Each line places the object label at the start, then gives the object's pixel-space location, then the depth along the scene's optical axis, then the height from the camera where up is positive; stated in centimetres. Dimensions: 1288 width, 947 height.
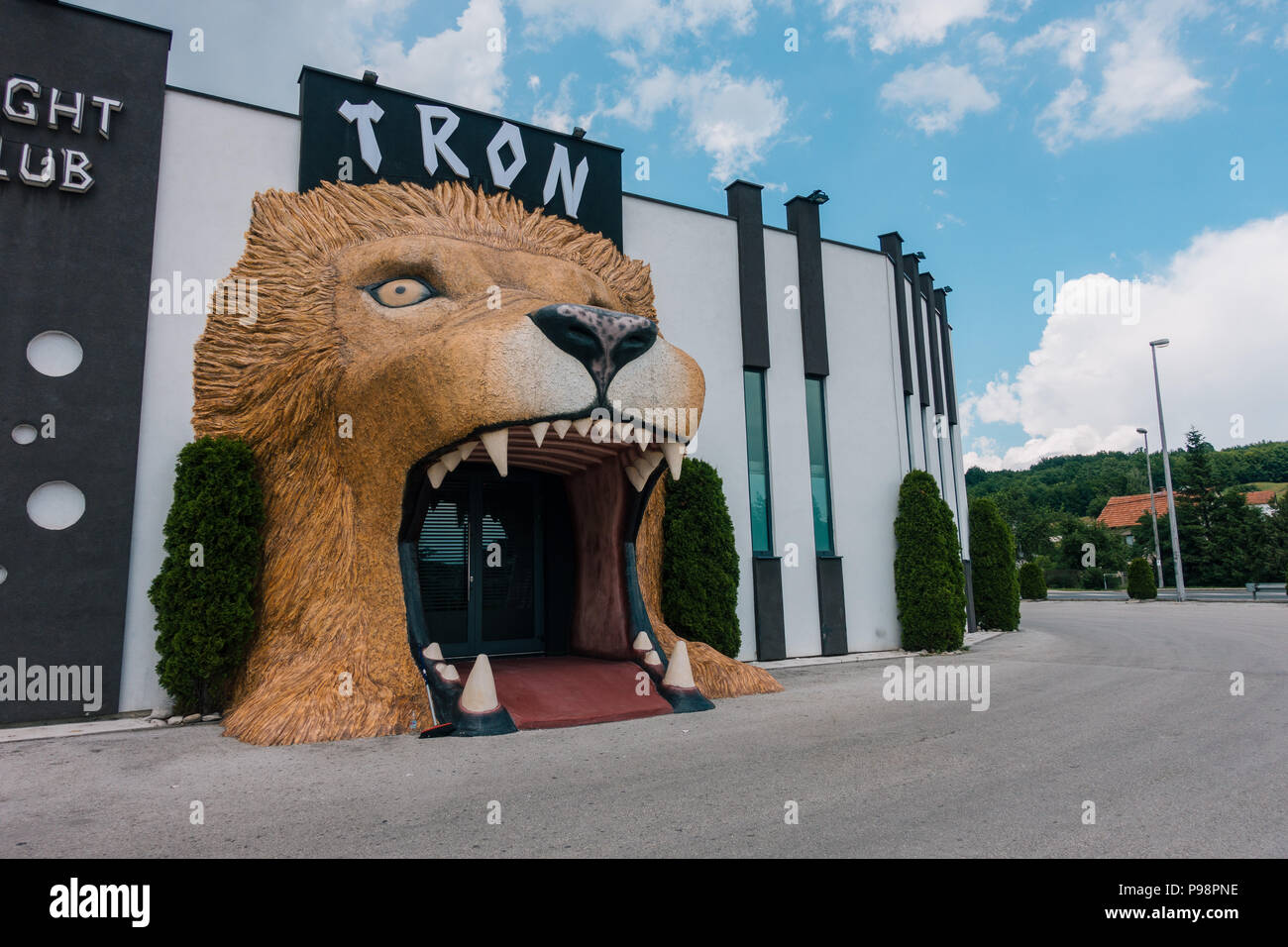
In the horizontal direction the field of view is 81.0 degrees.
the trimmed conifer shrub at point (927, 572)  1077 -25
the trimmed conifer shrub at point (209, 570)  583 +0
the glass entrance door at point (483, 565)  744 -1
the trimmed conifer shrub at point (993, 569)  1503 -31
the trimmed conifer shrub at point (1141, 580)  2820 -115
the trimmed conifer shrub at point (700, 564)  828 -5
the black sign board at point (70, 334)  609 +204
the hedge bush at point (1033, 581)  3144 -123
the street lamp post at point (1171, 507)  2576 +143
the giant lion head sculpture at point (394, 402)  462 +105
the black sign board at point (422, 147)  720 +420
